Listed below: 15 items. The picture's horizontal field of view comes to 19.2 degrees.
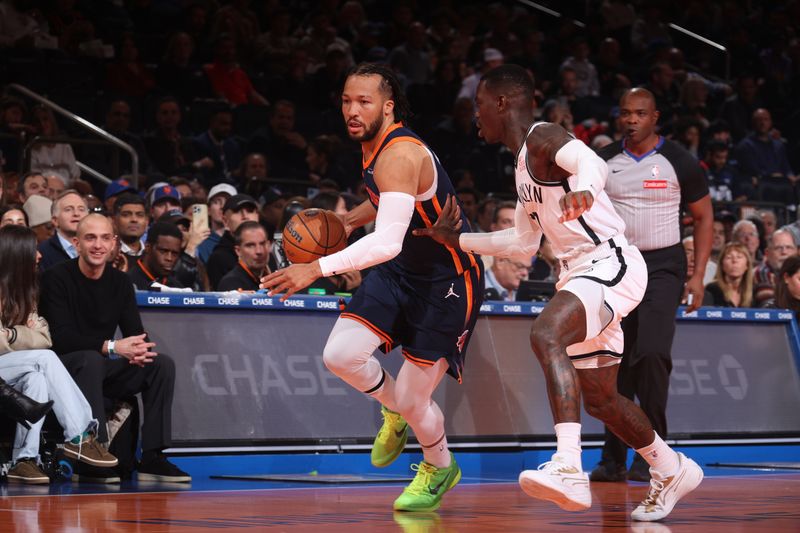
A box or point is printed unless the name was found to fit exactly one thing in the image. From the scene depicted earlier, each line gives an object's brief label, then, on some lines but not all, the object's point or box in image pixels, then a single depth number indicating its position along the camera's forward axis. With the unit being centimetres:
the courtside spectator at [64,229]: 1728
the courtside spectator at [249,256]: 1768
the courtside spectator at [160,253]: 1786
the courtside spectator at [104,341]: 1473
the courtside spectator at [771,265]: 2269
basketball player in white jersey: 1016
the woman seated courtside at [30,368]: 1407
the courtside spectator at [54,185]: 2089
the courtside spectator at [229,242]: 1895
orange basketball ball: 1175
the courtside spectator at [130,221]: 1889
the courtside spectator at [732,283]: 2144
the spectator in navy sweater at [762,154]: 3355
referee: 1536
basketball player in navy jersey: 1192
